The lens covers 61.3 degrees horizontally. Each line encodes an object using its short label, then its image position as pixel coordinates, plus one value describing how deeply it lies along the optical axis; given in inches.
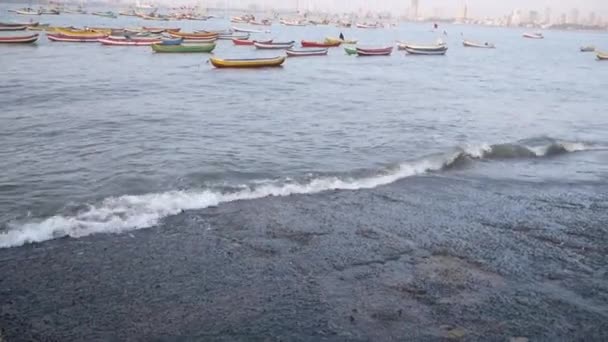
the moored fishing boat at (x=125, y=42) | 2151.8
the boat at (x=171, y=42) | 2050.7
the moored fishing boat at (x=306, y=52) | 2060.8
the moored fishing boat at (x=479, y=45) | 3382.9
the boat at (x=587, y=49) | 3434.1
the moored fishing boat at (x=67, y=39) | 2229.3
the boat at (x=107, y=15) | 5786.4
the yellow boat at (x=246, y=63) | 1509.6
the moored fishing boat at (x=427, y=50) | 2455.7
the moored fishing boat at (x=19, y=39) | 1923.0
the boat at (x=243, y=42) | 2449.6
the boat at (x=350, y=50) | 2260.3
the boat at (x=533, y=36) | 6044.3
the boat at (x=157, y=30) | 2667.3
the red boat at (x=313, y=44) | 2440.9
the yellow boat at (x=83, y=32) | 2256.4
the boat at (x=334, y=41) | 2674.7
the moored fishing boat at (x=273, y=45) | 2299.5
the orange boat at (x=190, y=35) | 2442.5
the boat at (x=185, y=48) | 1963.6
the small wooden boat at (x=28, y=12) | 4856.1
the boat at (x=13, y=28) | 2495.1
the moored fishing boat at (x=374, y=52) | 2229.3
